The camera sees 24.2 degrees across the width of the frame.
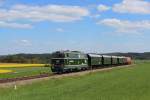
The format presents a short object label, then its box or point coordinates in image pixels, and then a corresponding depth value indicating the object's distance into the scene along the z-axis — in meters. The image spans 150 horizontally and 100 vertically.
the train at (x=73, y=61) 44.43
